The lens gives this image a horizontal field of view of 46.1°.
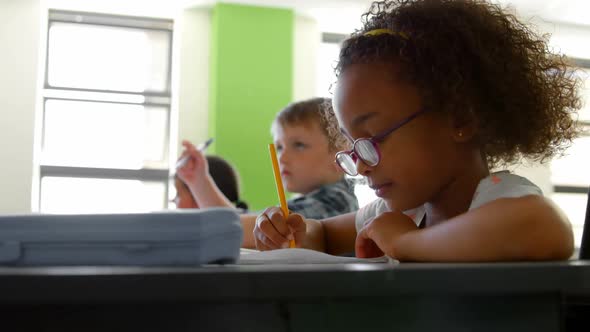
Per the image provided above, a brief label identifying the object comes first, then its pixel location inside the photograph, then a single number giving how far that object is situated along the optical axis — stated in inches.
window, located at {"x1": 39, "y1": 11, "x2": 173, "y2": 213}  228.7
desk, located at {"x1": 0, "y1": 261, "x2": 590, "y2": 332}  14.5
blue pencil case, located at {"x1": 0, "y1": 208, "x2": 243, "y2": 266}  18.6
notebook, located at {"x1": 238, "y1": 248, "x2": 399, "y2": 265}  25.7
